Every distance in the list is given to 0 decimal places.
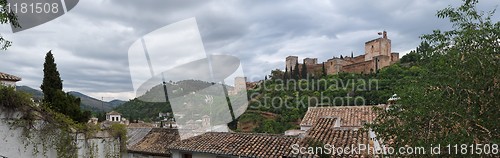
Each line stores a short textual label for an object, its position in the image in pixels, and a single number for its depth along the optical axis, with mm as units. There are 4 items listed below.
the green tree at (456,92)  4426
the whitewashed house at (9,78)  13281
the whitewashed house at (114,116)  60469
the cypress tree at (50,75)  11719
